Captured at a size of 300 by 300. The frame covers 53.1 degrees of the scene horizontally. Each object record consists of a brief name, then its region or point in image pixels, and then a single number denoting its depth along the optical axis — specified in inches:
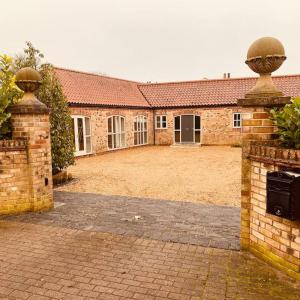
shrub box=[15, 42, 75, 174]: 403.9
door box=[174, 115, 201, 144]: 930.1
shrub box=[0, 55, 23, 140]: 250.1
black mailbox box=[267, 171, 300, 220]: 138.5
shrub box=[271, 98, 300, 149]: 149.3
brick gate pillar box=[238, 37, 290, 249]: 166.1
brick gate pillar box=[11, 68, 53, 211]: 251.8
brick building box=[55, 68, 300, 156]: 730.8
